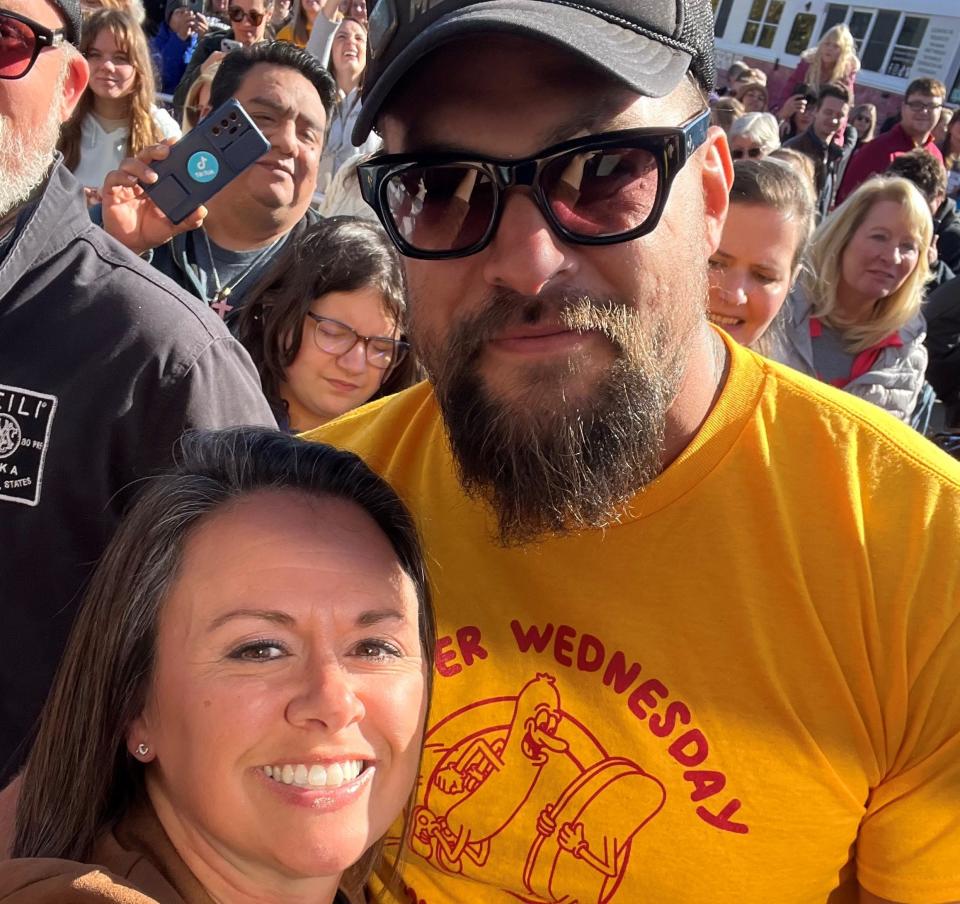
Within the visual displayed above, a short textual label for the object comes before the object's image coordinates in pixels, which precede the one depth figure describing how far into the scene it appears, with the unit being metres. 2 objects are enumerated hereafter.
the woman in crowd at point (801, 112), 9.09
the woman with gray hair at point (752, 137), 6.01
